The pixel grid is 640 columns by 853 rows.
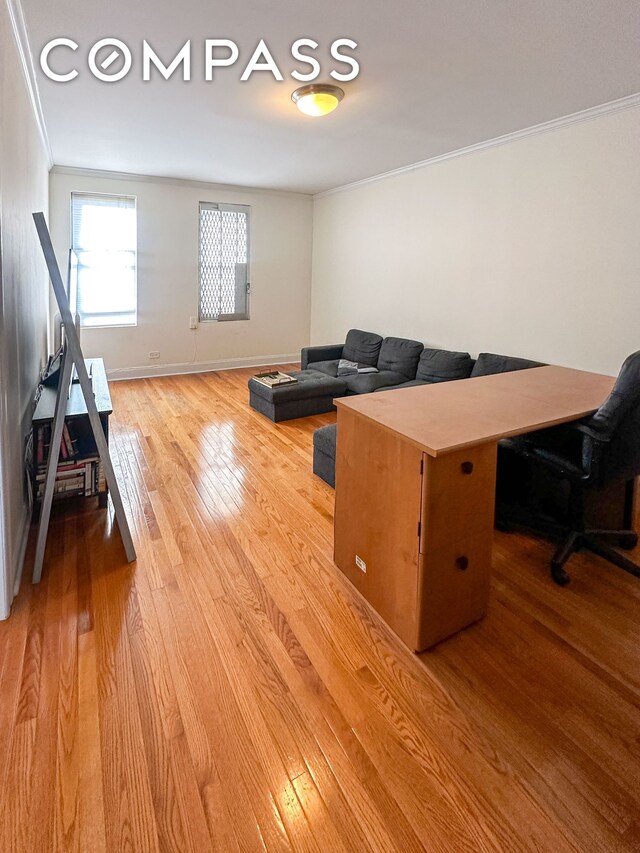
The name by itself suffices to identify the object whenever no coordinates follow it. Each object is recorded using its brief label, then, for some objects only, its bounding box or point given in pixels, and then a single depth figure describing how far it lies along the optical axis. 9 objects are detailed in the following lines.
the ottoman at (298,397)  4.65
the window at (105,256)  5.77
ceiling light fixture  3.09
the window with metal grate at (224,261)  6.59
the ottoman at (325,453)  3.22
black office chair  2.06
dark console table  2.67
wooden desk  1.71
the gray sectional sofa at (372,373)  4.55
